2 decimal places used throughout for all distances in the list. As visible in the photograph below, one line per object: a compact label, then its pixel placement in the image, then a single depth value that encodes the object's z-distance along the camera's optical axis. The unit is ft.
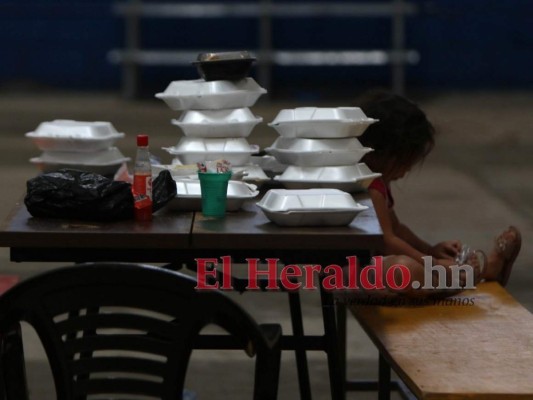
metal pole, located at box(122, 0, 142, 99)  87.81
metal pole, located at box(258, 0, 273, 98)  86.89
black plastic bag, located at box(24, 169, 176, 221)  18.85
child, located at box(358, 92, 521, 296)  24.58
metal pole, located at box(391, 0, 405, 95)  86.69
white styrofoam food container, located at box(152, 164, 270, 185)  21.38
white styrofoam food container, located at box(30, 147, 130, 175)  23.27
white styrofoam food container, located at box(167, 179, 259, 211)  20.11
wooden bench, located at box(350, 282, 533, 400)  17.92
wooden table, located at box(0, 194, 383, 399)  17.95
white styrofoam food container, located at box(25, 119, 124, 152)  23.06
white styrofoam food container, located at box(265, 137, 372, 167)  20.88
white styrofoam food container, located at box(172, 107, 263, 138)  22.07
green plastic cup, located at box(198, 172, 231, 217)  19.33
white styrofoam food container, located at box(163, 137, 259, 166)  22.04
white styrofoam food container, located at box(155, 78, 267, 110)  22.17
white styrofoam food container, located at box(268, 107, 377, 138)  20.93
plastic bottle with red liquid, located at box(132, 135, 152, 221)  19.10
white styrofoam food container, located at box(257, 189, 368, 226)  18.43
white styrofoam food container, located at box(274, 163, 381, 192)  20.93
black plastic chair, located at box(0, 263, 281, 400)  13.87
